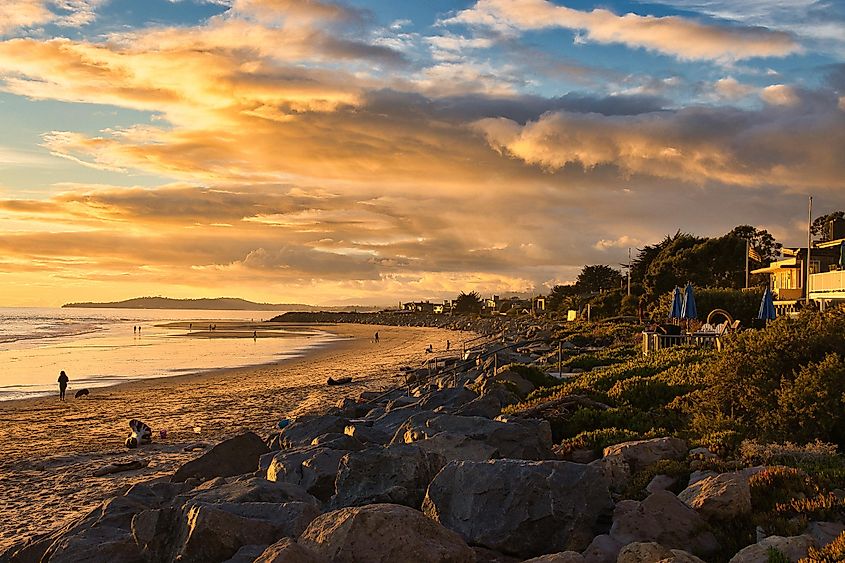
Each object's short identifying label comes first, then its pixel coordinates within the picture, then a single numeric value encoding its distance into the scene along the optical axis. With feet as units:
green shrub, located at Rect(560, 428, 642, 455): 41.22
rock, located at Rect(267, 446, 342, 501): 34.68
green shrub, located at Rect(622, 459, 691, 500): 30.55
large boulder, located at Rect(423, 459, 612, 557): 25.59
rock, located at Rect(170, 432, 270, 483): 41.98
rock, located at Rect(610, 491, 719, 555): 24.58
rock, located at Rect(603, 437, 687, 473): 33.86
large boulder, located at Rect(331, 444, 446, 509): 29.78
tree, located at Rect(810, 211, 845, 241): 306.76
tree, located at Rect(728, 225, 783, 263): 318.04
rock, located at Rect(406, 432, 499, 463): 34.04
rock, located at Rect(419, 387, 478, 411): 65.46
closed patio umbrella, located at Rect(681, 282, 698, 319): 112.78
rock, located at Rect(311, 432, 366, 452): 40.37
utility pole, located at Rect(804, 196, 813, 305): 189.87
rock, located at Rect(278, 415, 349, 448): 50.70
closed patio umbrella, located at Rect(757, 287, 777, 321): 99.78
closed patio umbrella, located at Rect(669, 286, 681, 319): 127.24
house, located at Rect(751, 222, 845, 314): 156.35
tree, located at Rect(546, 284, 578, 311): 436.35
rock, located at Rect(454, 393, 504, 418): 53.56
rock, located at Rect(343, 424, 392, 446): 49.21
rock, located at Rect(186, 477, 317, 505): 28.50
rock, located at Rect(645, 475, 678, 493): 30.60
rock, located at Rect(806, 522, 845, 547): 23.76
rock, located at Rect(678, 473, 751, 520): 26.13
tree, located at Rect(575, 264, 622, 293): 428.15
